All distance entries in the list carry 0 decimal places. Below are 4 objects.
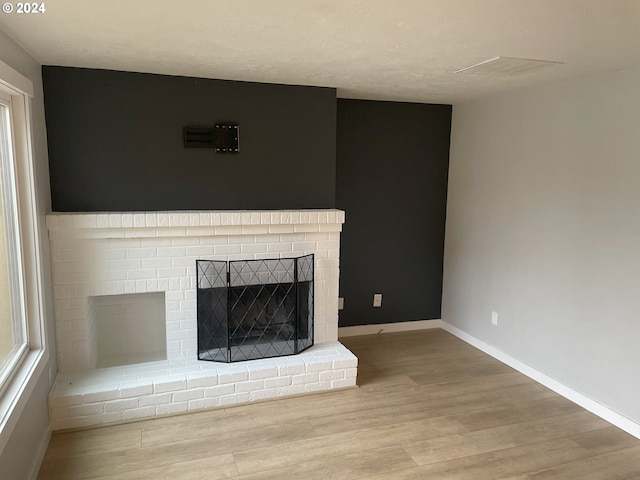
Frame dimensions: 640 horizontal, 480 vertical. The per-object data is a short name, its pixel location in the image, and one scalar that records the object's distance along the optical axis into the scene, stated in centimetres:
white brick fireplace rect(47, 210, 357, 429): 286
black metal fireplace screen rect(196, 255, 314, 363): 320
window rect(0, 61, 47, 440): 219
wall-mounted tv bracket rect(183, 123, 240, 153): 318
